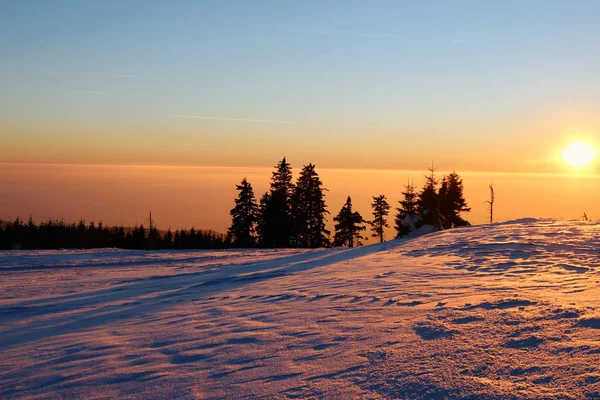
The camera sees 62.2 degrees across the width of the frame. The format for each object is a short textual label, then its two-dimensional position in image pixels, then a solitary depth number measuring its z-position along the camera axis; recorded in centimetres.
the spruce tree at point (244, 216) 4706
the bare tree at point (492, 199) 4353
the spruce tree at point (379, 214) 5703
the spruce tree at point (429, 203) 3319
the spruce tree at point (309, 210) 4766
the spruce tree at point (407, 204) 5241
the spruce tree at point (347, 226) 5441
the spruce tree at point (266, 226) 4544
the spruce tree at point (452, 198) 4740
